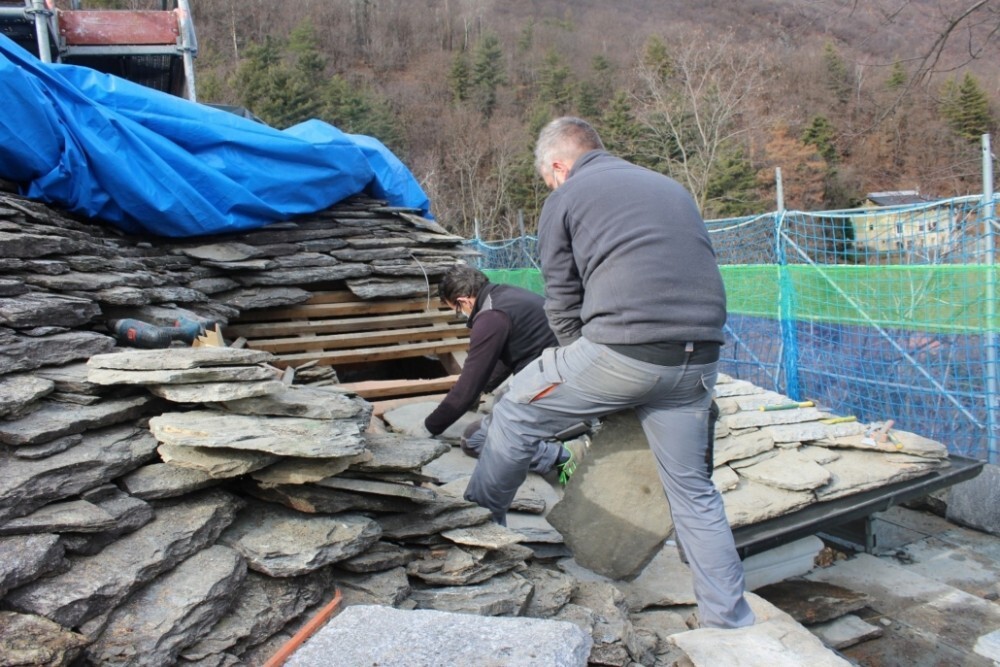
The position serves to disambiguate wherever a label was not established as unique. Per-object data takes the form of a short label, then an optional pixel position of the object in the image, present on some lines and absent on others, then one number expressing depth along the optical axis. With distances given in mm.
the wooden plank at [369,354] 5281
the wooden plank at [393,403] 4836
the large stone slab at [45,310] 2924
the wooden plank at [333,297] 5604
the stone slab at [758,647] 2203
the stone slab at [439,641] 1799
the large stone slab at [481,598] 2365
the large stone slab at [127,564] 1842
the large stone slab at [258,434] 2240
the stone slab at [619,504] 2963
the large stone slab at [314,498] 2436
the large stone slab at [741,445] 4117
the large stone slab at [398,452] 2652
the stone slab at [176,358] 2500
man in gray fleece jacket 2447
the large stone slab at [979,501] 4527
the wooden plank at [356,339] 5367
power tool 3510
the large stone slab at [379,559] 2391
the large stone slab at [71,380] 2611
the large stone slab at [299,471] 2342
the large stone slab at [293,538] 2209
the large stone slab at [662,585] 2953
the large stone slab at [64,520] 1986
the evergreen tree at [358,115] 29641
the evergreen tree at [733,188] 24953
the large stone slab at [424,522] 2594
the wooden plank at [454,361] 5879
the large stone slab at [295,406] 2545
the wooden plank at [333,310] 5444
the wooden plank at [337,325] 5320
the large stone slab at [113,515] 2045
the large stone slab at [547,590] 2495
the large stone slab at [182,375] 2438
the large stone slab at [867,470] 3895
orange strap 1988
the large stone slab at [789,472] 3809
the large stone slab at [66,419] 2252
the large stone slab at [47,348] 2721
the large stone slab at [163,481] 2273
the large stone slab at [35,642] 1717
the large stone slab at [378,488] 2494
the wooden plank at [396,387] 5062
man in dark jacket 3666
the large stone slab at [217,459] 2266
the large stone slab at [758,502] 3559
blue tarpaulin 3959
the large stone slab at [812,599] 3516
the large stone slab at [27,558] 1820
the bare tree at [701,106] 24734
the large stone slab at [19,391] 2360
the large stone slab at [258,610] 1953
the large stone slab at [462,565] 2508
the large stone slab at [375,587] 2305
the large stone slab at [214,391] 2408
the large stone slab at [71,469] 2035
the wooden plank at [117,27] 6309
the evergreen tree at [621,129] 28938
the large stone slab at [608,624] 2283
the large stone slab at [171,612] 1832
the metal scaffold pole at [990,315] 4598
